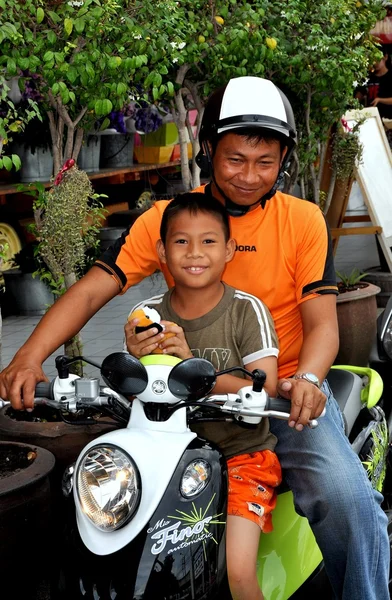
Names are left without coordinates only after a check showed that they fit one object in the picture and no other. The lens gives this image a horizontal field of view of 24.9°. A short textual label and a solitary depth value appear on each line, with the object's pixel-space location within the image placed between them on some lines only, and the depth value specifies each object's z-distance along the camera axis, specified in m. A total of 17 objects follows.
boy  2.54
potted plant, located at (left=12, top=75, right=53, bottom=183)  7.69
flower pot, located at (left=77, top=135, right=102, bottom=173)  8.66
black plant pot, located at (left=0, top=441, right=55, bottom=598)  3.26
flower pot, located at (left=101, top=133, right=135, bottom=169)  9.33
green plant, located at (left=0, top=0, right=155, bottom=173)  3.78
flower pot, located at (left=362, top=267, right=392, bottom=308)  8.42
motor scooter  2.10
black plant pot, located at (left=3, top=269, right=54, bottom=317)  7.88
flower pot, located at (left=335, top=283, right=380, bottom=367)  6.33
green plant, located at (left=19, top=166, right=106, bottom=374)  4.54
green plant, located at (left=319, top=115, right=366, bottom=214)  7.85
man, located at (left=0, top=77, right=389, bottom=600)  2.63
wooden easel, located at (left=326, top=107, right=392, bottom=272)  8.32
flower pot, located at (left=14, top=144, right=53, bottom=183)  7.75
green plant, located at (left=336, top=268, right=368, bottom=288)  6.84
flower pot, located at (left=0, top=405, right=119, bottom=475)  3.78
